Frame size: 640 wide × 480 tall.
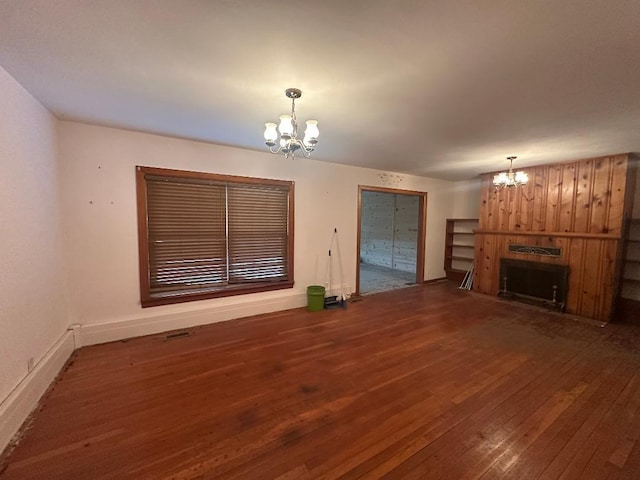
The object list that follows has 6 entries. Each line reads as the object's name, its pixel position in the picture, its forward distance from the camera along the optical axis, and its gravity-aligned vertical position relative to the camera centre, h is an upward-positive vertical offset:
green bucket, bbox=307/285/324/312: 4.26 -1.25
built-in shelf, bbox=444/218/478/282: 6.29 -0.57
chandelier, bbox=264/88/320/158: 2.08 +0.72
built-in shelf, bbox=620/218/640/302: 4.04 -0.59
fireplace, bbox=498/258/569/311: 4.35 -1.00
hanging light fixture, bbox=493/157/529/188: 4.16 +0.72
